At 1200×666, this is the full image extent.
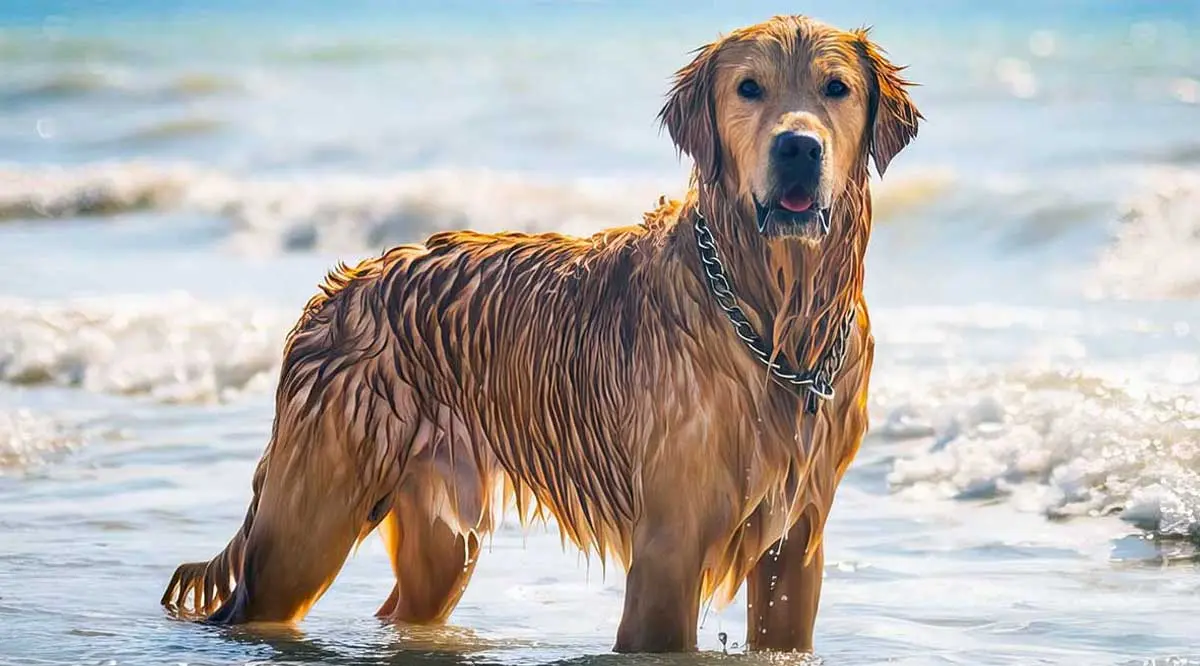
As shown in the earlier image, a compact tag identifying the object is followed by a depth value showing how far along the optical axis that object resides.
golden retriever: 9.60
